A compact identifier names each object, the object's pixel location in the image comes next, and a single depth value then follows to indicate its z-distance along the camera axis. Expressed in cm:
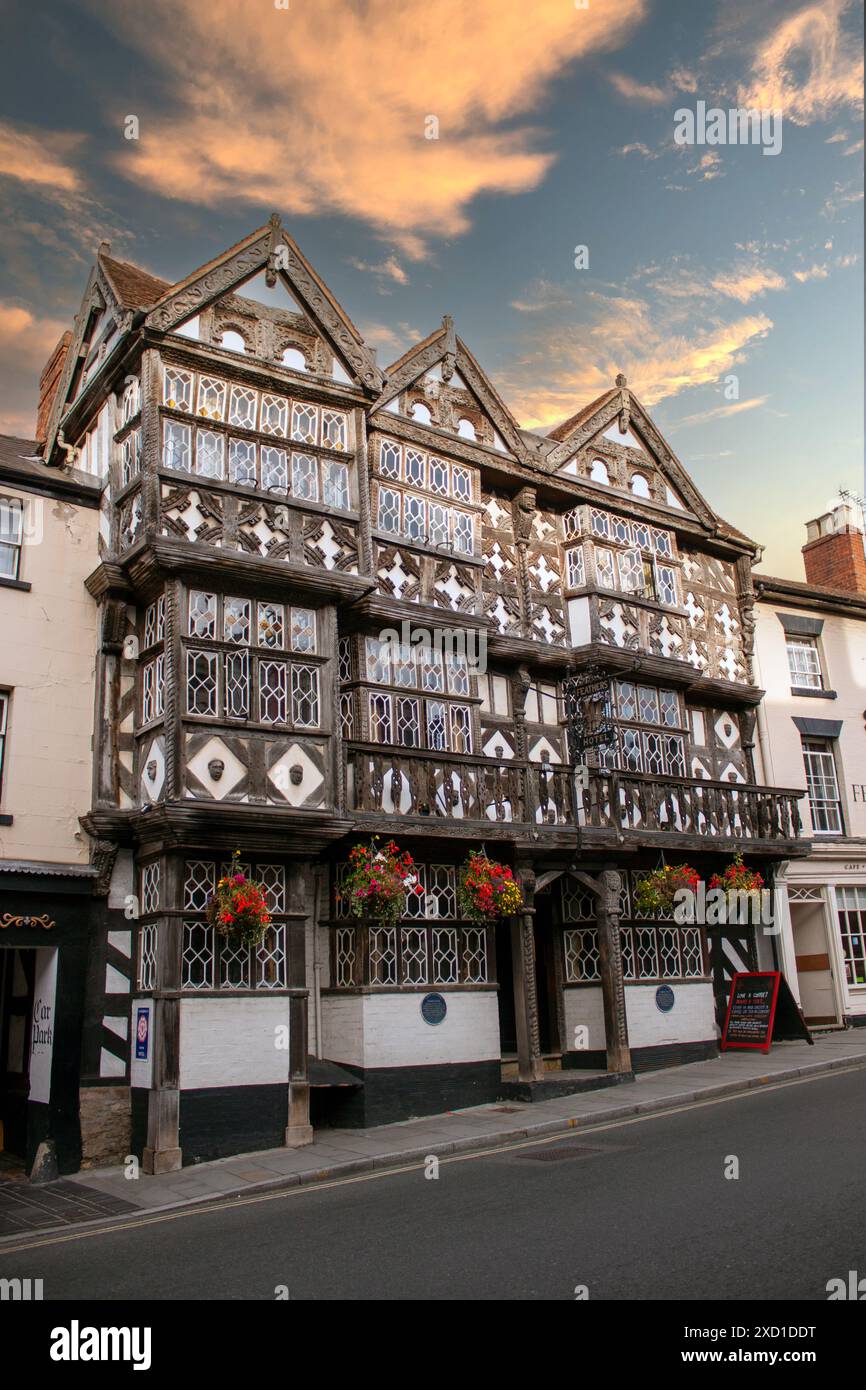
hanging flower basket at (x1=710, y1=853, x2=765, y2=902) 1992
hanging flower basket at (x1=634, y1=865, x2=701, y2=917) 1825
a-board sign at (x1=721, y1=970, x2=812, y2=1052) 1921
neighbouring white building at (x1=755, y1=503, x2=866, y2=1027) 2261
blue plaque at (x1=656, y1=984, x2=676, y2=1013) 1866
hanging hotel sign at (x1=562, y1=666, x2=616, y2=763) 1784
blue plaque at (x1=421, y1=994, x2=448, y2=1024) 1552
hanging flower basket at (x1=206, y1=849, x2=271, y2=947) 1305
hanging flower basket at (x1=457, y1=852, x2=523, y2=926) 1558
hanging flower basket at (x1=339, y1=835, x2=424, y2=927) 1434
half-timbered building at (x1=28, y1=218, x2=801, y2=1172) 1375
